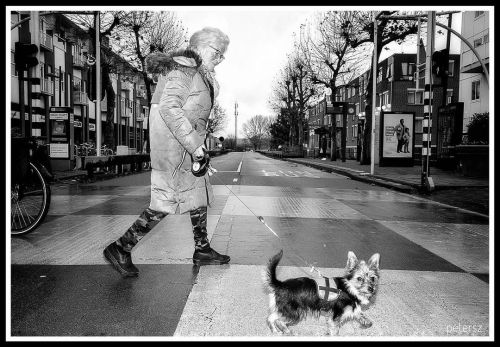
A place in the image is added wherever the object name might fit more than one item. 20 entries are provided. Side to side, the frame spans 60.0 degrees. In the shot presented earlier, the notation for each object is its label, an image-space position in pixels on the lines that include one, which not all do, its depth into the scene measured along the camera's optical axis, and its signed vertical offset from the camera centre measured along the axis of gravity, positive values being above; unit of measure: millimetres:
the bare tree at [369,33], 27391 +8108
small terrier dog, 2447 -797
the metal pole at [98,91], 19875 +2997
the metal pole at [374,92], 19041 +3193
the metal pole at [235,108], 111688 +12463
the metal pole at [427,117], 12047 +1089
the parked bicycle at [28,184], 4988 -335
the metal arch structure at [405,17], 11241 +3738
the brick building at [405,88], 46938 +7574
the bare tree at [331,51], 31453 +8530
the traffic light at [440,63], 12102 +2609
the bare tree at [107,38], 26000 +7273
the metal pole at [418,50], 16073 +4251
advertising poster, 24500 +1204
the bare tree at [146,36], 28684 +8564
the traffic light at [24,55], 11234 +2638
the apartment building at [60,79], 27016 +6153
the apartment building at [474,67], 25078 +5239
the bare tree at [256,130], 166375 +10331
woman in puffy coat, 3452 +229
